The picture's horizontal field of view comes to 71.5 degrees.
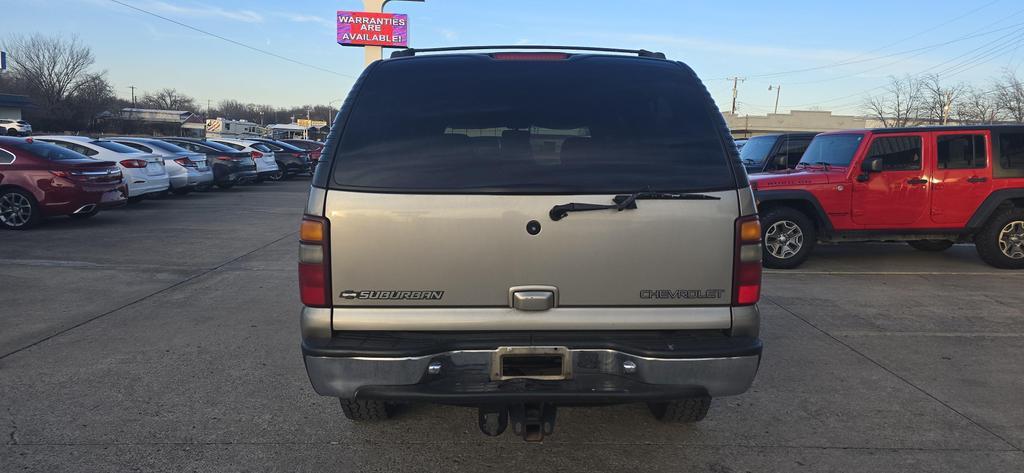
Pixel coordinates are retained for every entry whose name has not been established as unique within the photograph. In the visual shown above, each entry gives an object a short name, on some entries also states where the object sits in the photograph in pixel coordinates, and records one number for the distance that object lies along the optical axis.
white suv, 37.01
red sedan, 11.14
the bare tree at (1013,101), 32.66
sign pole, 31.77
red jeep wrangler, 8.77
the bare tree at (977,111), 35.71
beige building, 75.69
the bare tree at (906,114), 42.50
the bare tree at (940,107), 39.03
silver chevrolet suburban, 2.93
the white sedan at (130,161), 14.08
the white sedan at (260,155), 23.22
